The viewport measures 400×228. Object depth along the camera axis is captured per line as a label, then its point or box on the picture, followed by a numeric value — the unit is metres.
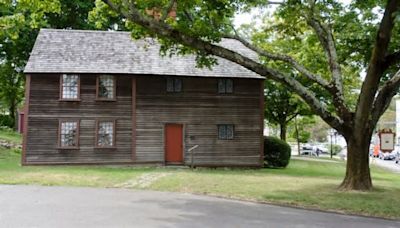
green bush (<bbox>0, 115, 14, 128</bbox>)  46.21
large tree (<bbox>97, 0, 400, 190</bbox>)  14.52
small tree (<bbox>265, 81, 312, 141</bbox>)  39.19
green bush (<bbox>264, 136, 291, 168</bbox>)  28.77
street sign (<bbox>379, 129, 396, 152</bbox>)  17.20
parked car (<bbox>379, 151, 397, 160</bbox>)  61.47
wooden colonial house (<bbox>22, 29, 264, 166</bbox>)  25.20
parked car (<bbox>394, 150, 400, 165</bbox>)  54.97
